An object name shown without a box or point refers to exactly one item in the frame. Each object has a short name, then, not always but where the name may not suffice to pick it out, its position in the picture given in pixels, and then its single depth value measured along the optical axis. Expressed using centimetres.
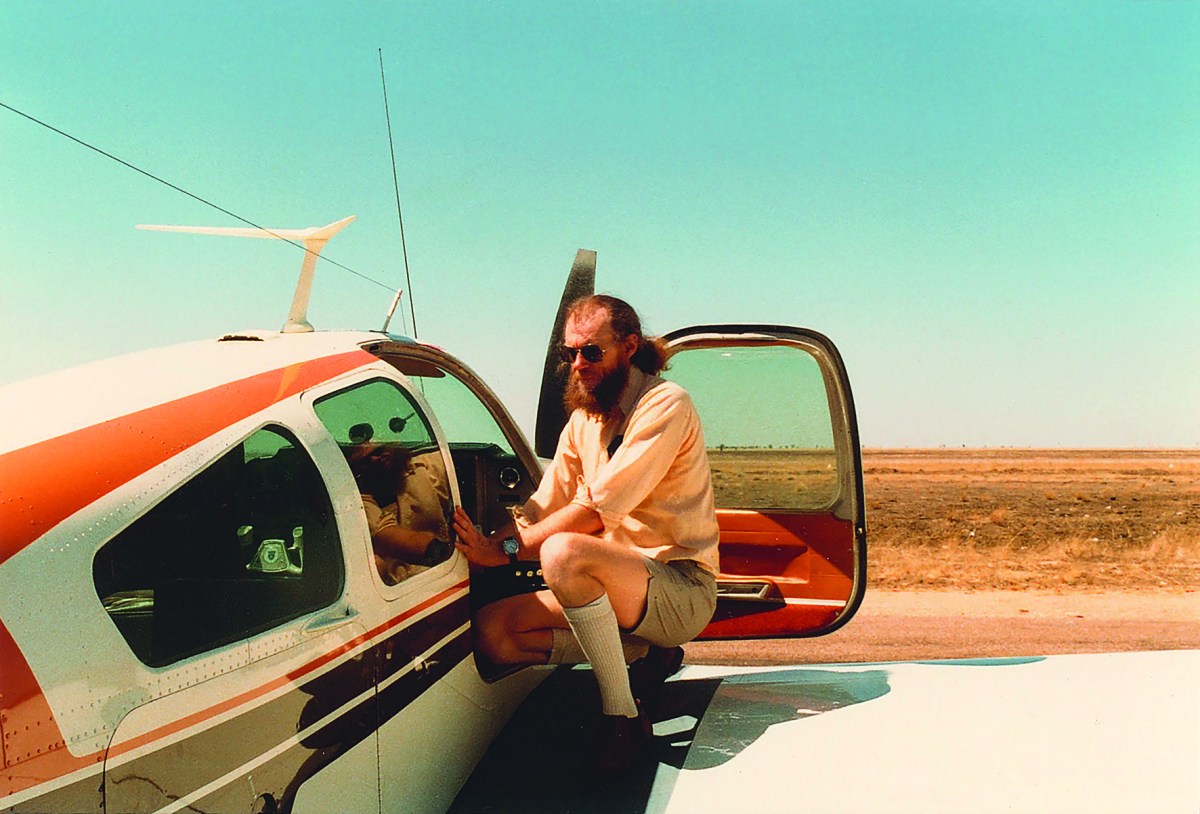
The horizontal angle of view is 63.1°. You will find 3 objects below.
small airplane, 158
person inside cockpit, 266
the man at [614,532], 295
